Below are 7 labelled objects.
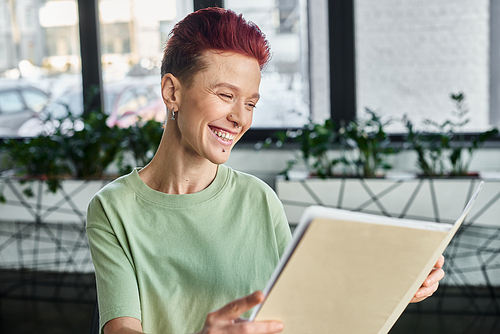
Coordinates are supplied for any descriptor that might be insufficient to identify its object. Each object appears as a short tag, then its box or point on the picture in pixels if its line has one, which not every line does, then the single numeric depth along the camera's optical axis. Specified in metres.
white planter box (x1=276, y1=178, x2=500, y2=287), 2.88
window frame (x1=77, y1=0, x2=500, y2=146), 3.38
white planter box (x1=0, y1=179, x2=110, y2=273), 3.38
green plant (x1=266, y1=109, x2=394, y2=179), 3.02
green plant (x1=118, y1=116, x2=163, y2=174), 3.22
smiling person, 0.99
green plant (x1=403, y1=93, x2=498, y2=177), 2.94
